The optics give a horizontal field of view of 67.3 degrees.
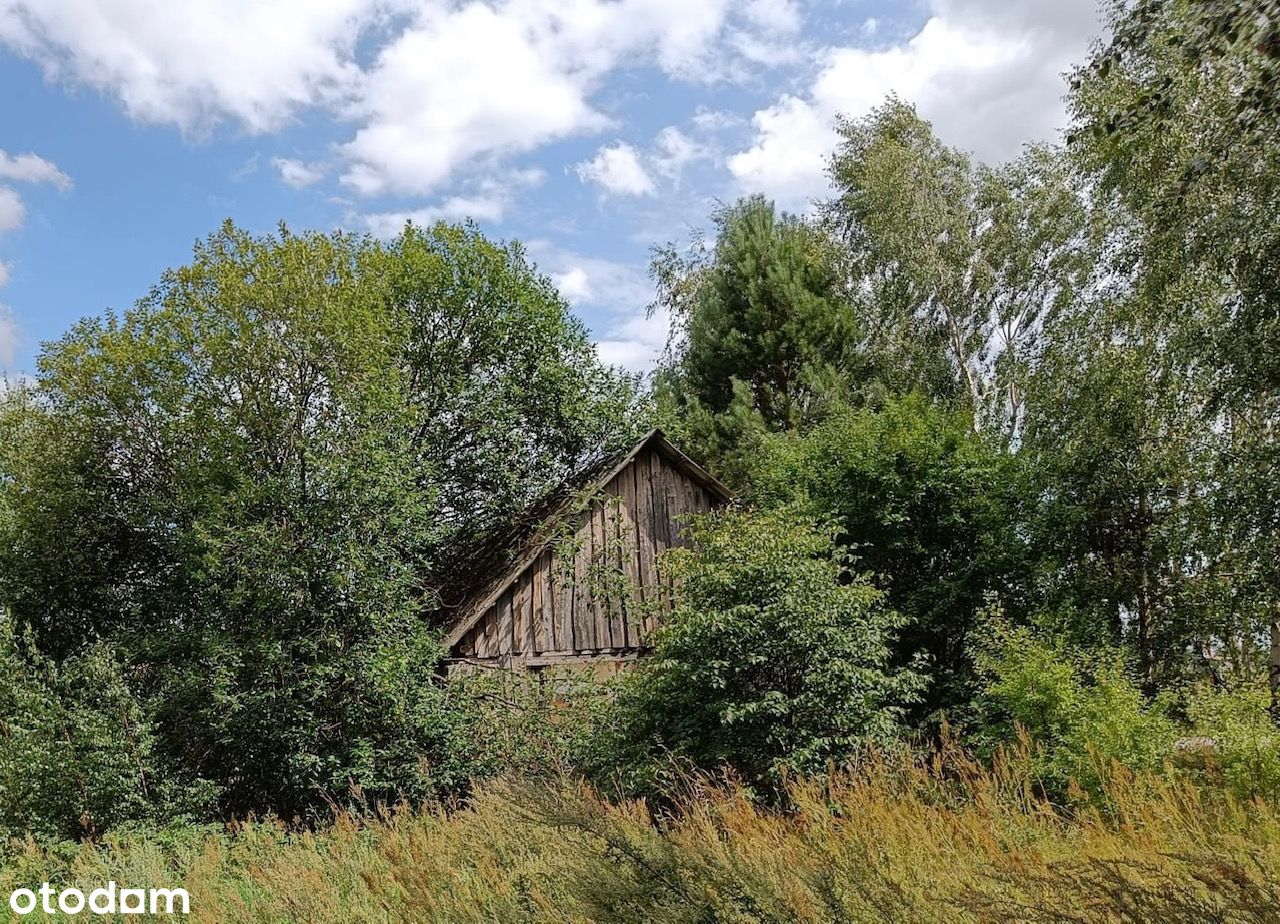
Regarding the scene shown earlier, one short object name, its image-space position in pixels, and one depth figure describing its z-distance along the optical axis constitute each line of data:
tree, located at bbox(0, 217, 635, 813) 12.28
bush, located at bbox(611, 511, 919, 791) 9.66
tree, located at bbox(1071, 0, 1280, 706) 11.50
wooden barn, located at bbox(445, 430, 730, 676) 14.05
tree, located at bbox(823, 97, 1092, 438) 22.31
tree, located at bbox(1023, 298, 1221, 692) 14.02
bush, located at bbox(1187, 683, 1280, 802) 6.24
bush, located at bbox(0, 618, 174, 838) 11.38
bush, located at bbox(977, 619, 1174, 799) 7.63
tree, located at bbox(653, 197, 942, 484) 22.91
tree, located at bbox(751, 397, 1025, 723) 13.94
